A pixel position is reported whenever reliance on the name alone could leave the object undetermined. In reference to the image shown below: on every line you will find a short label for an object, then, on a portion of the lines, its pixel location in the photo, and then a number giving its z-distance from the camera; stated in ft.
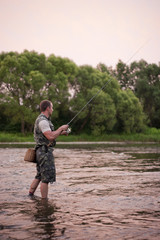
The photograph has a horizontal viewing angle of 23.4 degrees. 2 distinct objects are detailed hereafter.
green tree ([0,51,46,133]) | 159.84
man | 24.17
